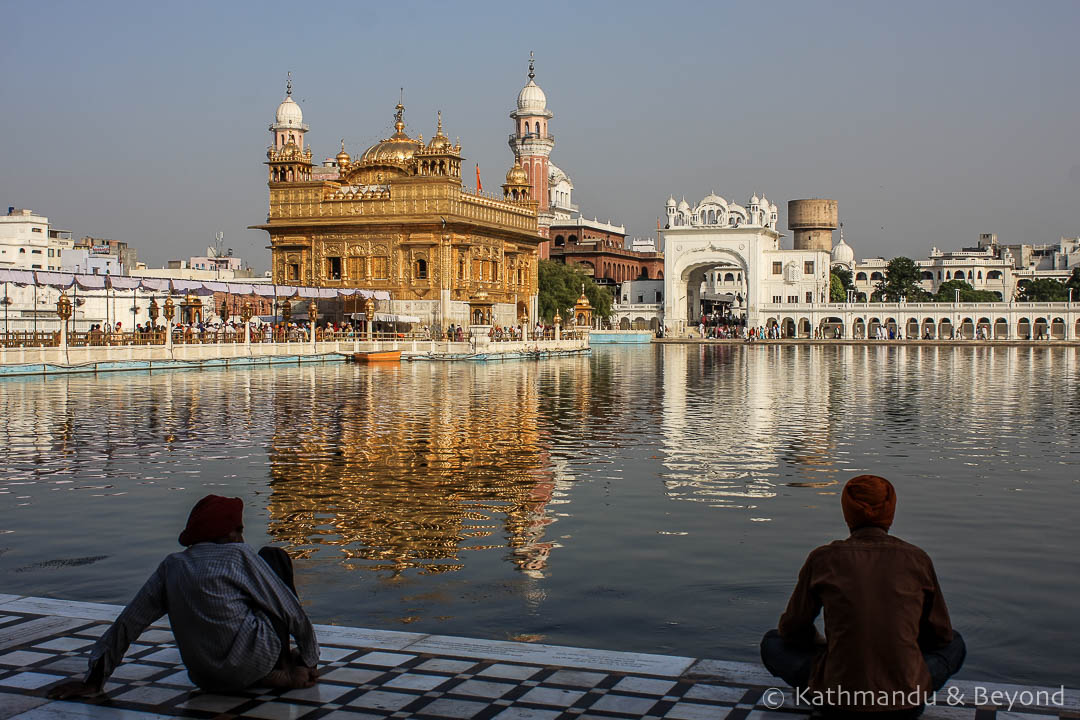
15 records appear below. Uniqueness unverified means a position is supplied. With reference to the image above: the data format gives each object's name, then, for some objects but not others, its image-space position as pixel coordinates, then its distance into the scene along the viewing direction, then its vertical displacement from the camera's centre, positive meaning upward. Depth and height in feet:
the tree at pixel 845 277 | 455.63 +18.53
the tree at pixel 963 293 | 404.77 +10.28
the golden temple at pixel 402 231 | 196.54 +17.50
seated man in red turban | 17.93 -4.45
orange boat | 148.52 -3.63
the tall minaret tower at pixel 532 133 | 337.31 +57.72
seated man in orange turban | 15.96 -4.15
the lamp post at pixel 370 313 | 173.53 +2.49
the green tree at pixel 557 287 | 270.05 +9.74
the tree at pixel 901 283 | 365.81 +12.85
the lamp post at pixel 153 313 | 138.39 +2.36
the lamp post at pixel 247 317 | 136.36 +1.79
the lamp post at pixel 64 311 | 110.22 +2.15
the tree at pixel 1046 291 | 393.09 +10.33
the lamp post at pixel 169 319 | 123.77 +1.40
